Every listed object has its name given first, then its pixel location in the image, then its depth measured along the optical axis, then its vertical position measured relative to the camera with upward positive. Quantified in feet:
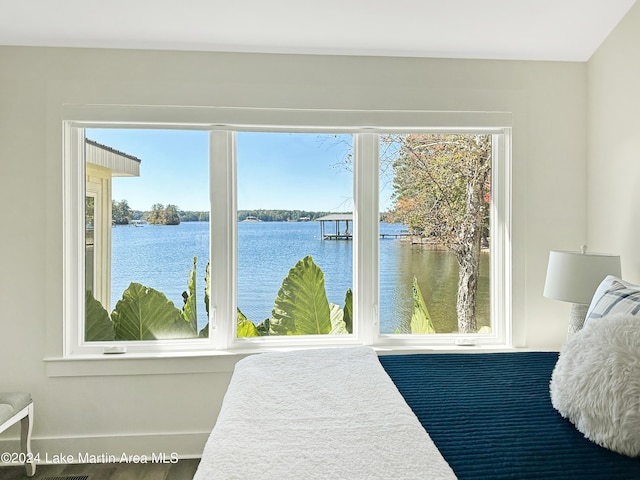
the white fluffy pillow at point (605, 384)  3.98 -1.34
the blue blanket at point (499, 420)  3.76 -1.80
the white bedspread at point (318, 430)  3.63 -1.75
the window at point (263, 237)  9.18 +0.02
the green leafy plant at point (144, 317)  9.22 -1.57
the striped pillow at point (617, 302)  5.17 -0.74
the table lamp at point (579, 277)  7.38 -0.62
